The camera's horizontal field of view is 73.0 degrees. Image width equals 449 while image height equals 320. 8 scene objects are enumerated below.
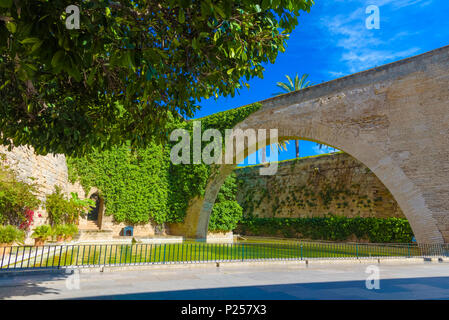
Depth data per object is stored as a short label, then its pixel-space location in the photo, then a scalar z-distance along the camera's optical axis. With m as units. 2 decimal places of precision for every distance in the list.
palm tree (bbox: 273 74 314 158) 32.19
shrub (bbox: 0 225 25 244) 9.43
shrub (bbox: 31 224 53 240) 11.28
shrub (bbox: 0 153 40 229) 10.51
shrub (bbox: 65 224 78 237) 13.04
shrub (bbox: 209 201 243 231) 20.81
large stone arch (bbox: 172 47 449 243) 11.68
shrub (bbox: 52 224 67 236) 12.51
